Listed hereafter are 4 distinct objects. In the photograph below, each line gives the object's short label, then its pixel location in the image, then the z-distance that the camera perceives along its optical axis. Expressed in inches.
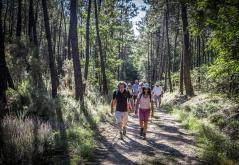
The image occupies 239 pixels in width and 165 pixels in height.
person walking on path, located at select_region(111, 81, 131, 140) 442.6
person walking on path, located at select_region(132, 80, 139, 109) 829.8
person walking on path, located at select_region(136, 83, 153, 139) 455.2
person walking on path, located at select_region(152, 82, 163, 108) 882.8
